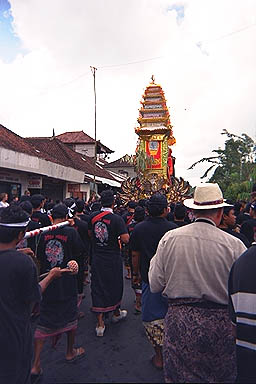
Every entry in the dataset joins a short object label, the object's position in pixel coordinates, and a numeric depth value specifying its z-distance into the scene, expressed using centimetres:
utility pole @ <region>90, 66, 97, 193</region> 1814
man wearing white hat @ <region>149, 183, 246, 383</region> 190
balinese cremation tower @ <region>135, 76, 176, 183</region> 2159
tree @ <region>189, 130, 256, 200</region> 2142
